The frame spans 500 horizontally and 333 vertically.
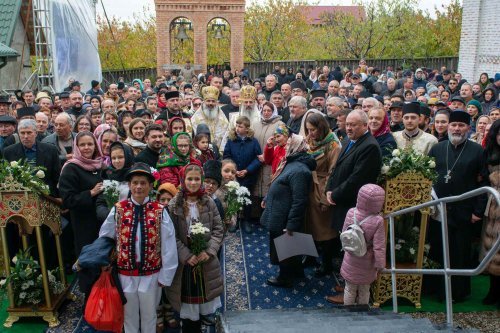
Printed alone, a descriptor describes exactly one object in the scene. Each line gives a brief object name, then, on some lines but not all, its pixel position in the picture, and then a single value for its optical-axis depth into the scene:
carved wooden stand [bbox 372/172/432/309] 5.04
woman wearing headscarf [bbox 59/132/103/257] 4.98
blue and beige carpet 5.24
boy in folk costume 4.16
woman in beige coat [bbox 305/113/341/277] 5.59
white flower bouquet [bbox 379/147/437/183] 4.97
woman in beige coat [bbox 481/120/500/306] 5.02
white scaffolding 13.55
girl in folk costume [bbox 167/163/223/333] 4.42
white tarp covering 14.08
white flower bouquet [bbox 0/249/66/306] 4.92
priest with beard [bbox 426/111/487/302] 5.27
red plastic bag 4.02
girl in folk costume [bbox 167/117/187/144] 6.62
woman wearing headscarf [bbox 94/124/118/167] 5.70
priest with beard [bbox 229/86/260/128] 8.02
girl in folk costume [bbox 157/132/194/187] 5.55
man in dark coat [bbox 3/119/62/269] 5.66
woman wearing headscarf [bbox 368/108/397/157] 5.58
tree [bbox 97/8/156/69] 33.12
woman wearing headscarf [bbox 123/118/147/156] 6.10
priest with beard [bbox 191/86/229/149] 8.23
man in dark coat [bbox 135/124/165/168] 5.67
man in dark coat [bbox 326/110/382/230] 4.95
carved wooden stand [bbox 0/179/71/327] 4.73
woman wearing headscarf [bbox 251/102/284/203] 7.52
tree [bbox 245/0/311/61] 34.50
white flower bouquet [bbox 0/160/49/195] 4.68
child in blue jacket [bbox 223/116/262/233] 7.27
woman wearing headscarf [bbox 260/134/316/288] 5.25
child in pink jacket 4.41
